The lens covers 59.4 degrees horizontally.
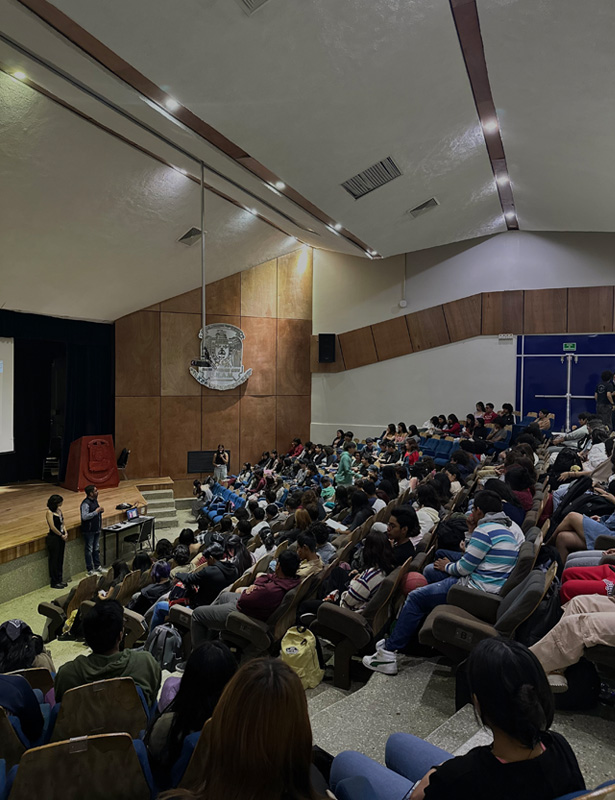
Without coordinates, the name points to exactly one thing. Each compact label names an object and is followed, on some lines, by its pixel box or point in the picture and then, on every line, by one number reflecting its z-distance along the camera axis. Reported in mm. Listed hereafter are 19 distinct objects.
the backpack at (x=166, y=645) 3860
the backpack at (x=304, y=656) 3273
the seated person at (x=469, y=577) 3119
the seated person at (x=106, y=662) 2258
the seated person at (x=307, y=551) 4023
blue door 10742
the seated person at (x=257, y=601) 3498
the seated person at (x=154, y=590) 4820
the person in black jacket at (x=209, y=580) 4156
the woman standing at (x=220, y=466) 11953
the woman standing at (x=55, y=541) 6867
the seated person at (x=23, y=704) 1992
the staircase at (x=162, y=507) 10609
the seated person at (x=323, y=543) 4457
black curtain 11125
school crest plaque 12883
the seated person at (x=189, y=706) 1696
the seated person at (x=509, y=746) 1230
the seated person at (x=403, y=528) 3656
